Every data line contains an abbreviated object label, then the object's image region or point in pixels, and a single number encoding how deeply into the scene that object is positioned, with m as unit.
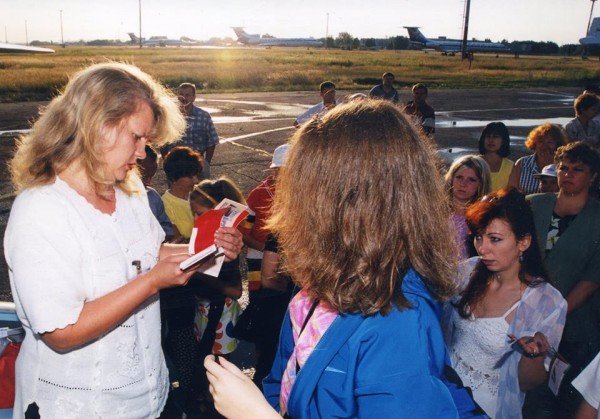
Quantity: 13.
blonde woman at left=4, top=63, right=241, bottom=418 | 1.76
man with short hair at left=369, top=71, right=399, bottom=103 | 12.45
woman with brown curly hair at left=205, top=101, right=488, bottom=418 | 1.21
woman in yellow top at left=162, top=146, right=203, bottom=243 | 4.37
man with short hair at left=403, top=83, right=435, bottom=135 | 10.91
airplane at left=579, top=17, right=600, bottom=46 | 83.36
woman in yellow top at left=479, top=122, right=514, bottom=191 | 5.69
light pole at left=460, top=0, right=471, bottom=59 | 58.47
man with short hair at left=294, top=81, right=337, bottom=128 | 9.65
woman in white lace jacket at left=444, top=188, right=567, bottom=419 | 2.70
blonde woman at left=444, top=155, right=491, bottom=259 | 4.30
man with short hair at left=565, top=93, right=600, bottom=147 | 7.89
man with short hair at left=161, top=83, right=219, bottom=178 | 7.77
